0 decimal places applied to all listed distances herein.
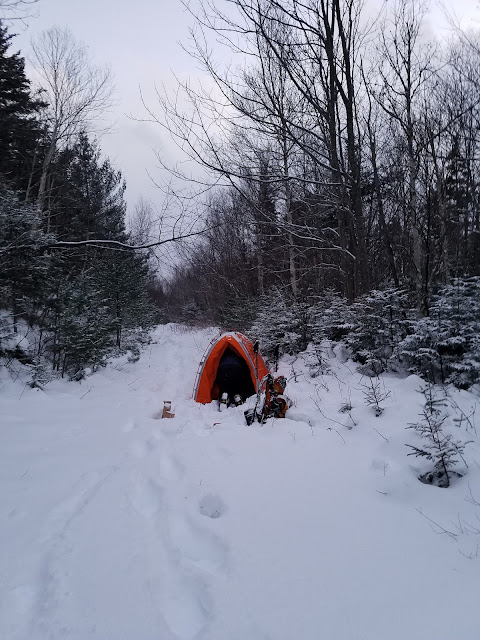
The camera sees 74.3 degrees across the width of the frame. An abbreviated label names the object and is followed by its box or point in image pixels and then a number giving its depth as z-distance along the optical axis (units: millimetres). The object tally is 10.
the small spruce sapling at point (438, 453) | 2457
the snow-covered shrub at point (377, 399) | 3742
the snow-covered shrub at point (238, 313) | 11954
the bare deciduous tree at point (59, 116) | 12172
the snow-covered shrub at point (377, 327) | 5364
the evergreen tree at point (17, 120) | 12508
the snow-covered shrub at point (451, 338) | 4133
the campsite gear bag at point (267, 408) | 4426
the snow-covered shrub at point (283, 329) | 7711
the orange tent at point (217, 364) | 5945
